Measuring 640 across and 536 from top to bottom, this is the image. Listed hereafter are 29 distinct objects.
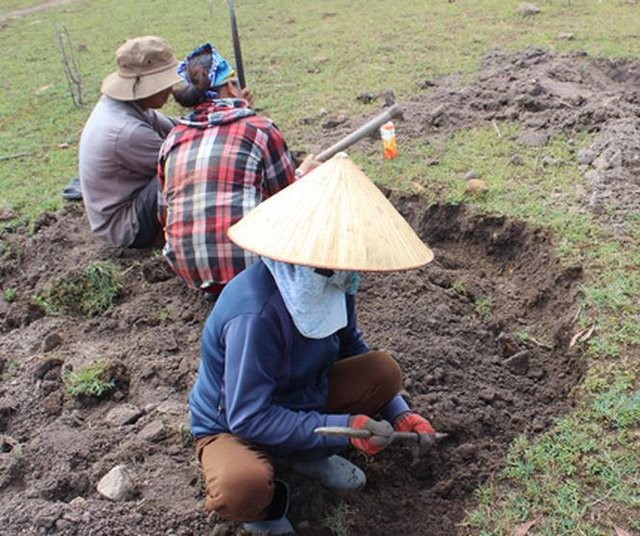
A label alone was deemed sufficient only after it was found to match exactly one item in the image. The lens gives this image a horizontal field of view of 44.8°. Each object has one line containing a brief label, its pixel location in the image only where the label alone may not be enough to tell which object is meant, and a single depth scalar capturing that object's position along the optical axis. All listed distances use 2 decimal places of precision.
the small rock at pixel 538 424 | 3.25
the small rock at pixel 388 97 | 6.55
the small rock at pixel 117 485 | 2.99
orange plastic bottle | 5.55
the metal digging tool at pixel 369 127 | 3.77
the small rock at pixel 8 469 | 3.18
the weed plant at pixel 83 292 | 4.50
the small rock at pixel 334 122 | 6.34
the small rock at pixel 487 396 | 3.49
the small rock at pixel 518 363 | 3.78
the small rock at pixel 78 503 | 2.92
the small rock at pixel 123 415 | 3.49
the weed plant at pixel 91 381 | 3.70
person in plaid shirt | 3.82
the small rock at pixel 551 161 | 5.20
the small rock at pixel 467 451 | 3.19
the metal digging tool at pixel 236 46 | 5.61
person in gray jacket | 4.64
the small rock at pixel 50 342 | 4.13
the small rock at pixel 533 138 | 5.48
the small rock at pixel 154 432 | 3.33
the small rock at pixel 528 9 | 8.80
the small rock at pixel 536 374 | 3.74
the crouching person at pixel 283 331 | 2.47
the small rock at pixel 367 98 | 6.80
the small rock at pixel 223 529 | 2.84
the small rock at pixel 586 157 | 5.14
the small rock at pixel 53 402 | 3.67
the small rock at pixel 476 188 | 4.96
